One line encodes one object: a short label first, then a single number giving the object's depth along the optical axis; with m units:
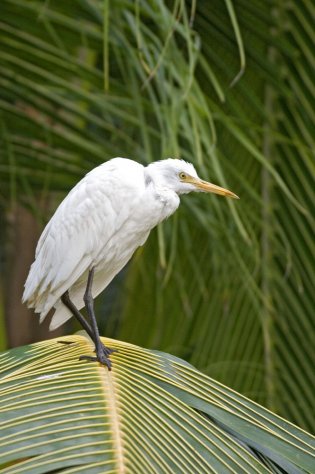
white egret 7.53
